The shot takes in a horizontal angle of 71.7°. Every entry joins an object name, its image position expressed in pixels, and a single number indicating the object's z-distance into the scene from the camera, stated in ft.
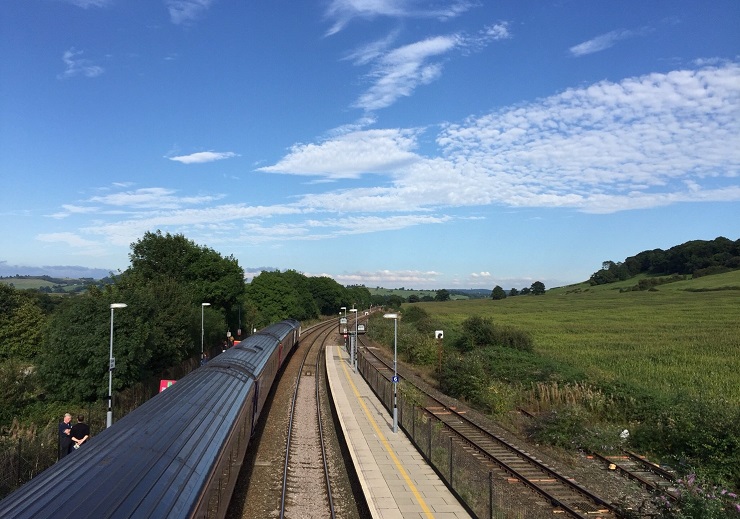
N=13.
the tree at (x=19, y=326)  145.07
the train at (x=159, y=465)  19.56
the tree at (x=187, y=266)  169.68
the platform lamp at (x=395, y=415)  67.26
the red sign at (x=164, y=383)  69.48
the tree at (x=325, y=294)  410.17
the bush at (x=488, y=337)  138.62
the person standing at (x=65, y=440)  44.41
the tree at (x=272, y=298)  258.16
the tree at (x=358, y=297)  490.08
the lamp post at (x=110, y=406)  54.58
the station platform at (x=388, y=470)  42.06
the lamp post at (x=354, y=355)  129.28
